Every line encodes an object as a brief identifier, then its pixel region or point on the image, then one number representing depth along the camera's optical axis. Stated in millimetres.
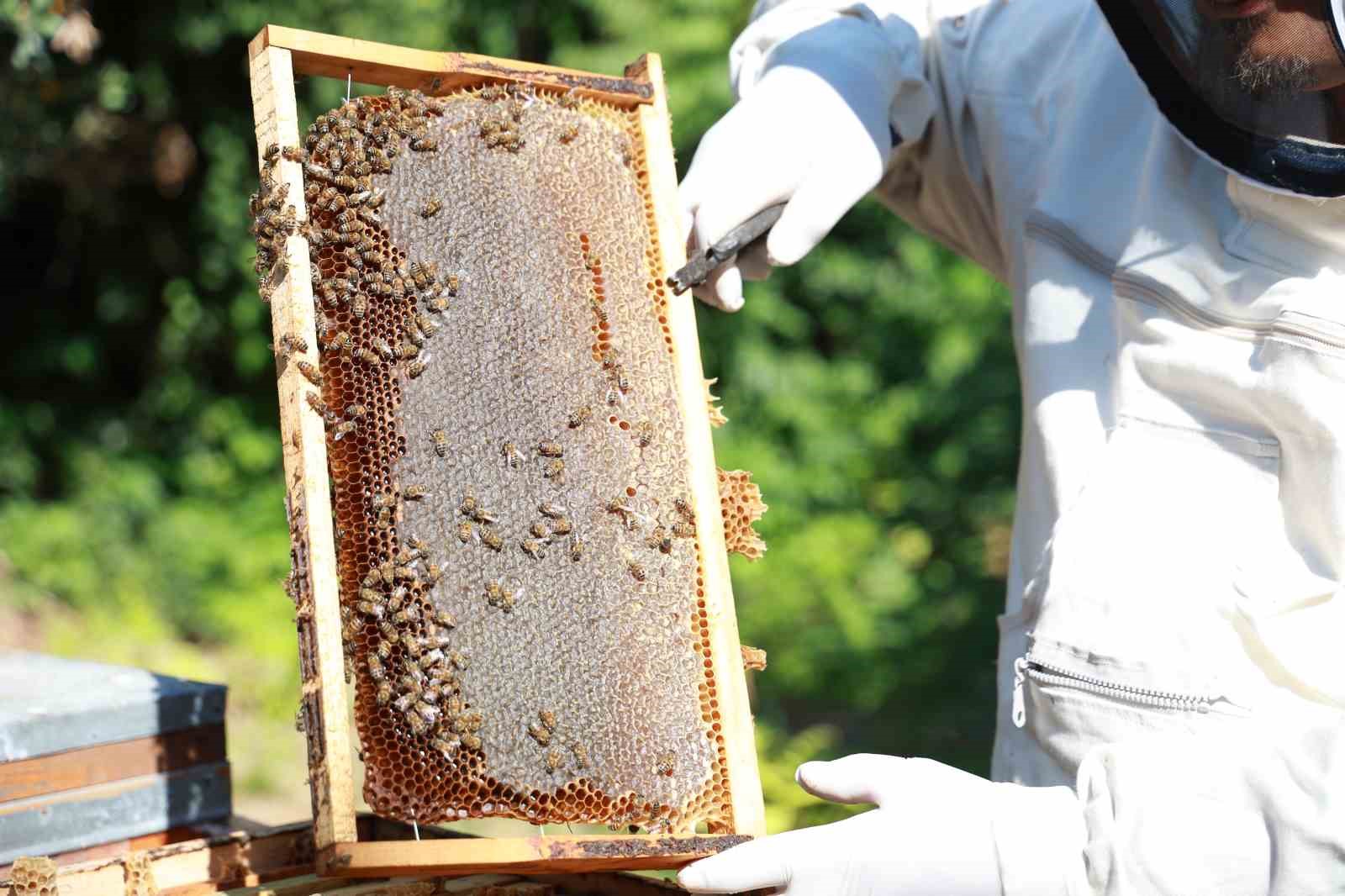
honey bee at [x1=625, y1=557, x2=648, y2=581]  2203
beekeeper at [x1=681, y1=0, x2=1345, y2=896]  2102
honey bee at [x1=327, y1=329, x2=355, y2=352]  2217
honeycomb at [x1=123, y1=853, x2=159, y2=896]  2236
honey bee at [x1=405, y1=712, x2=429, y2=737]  2165
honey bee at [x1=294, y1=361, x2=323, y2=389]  2194
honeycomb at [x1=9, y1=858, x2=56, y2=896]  2187
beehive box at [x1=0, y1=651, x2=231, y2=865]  2281
